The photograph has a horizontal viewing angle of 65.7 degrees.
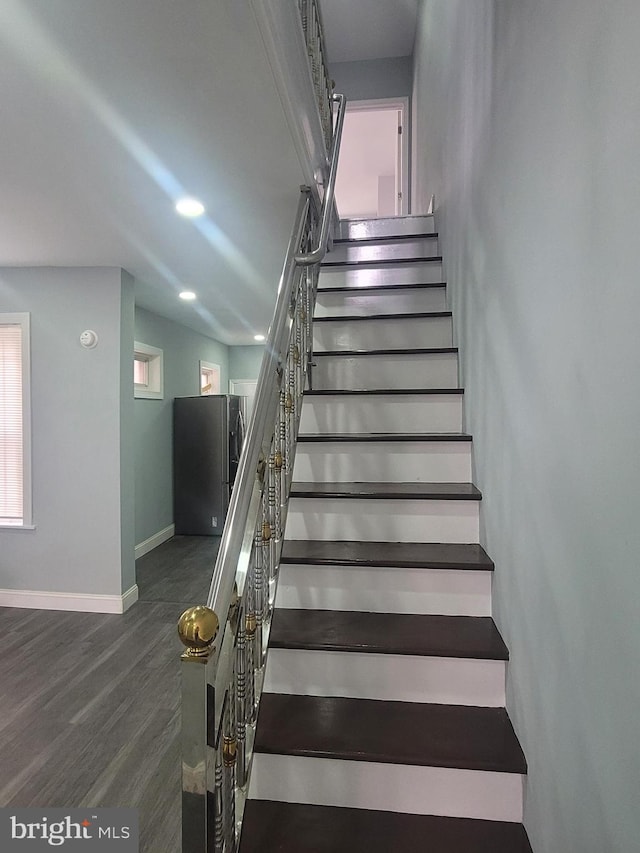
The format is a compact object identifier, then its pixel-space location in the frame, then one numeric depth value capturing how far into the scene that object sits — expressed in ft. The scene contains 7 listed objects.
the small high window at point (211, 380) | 25.68
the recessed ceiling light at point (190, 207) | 8.61
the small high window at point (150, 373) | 18.44
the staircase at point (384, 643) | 4.30
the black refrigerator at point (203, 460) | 20.07
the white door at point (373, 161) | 19.79
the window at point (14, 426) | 12.57
